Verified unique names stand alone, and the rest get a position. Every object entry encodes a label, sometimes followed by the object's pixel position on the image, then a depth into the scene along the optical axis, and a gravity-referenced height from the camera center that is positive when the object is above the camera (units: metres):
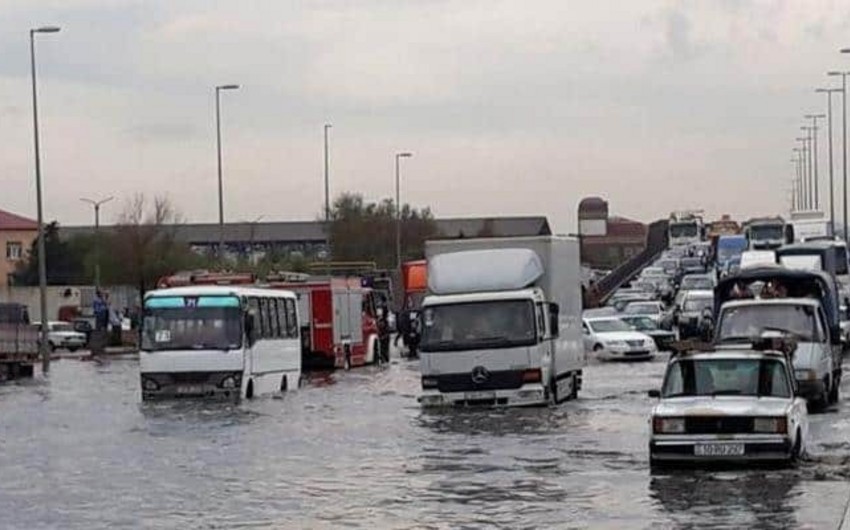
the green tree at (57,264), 119.19 -0.25
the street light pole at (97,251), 90.32 +0.45
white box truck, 31.53 -1.40
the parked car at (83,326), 76.12 -2.89
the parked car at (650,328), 56.06 -2.56
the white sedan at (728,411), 20.66 -1.90
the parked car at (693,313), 51.82 -2.04
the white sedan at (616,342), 51.59 -2.70
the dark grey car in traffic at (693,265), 93.88 -0.97
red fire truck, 50.81 -1.88
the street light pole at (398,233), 99.83 +1.13
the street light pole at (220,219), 69.62 +1.49
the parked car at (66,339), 74.32 -3.30
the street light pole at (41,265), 55.72 -0.14
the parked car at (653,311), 60.54 -2.24
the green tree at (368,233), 107.19 +1.31
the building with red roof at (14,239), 129.62 +1.63
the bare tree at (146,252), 89.56 +0.30
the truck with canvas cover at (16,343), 50.66 -2.38
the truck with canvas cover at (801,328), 30.50 -1.46
